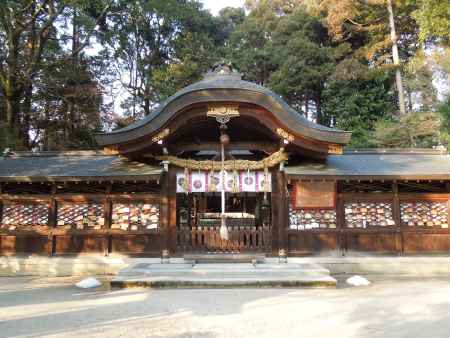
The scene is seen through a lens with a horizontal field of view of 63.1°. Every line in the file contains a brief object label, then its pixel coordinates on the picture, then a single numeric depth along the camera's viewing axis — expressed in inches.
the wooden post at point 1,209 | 417.1
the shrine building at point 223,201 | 399.2
